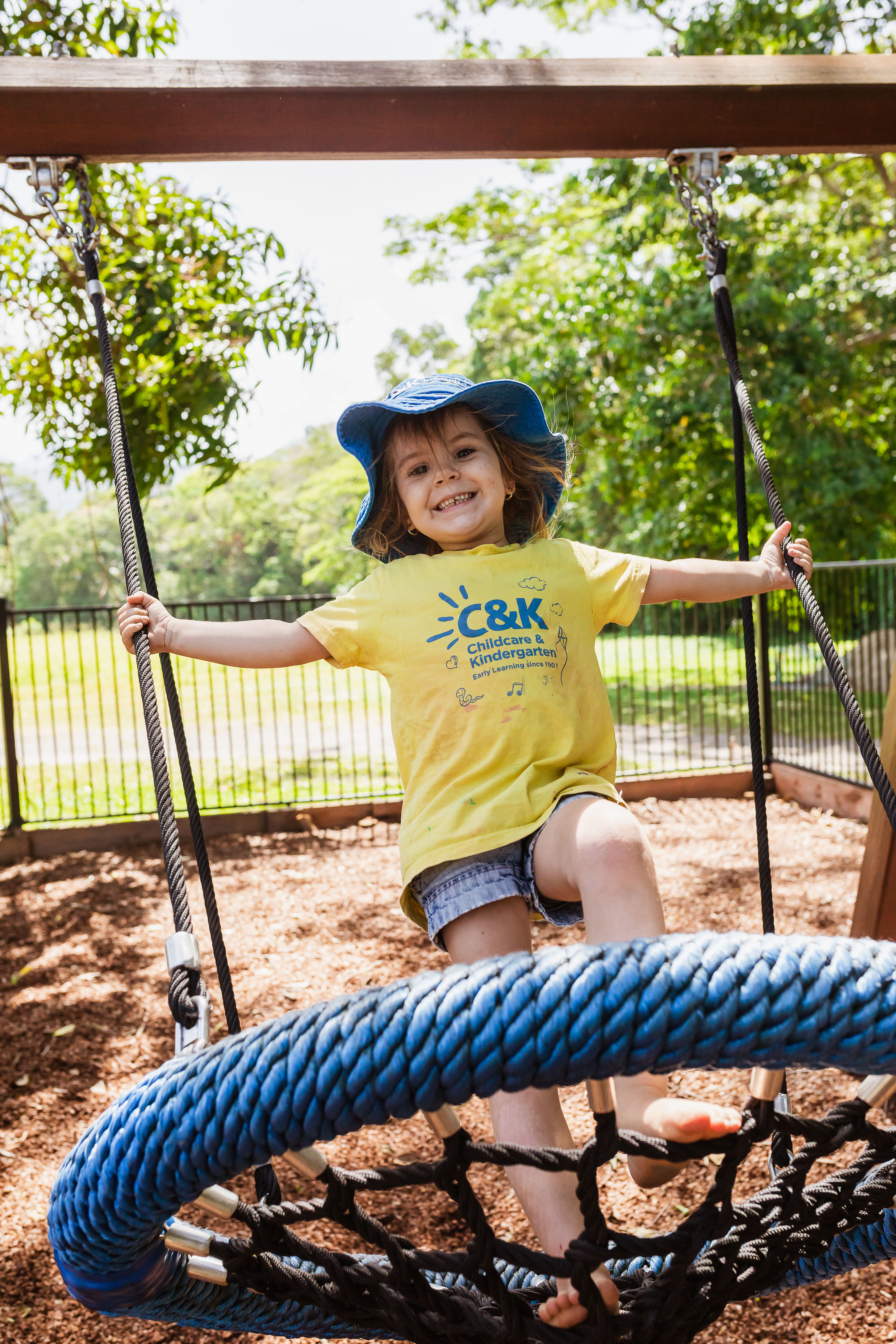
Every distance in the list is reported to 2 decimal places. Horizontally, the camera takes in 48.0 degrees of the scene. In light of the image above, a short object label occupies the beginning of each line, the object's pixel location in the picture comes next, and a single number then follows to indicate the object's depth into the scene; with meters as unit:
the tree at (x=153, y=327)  4.84
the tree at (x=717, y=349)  9.30
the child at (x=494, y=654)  1.41
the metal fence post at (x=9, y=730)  6.01
